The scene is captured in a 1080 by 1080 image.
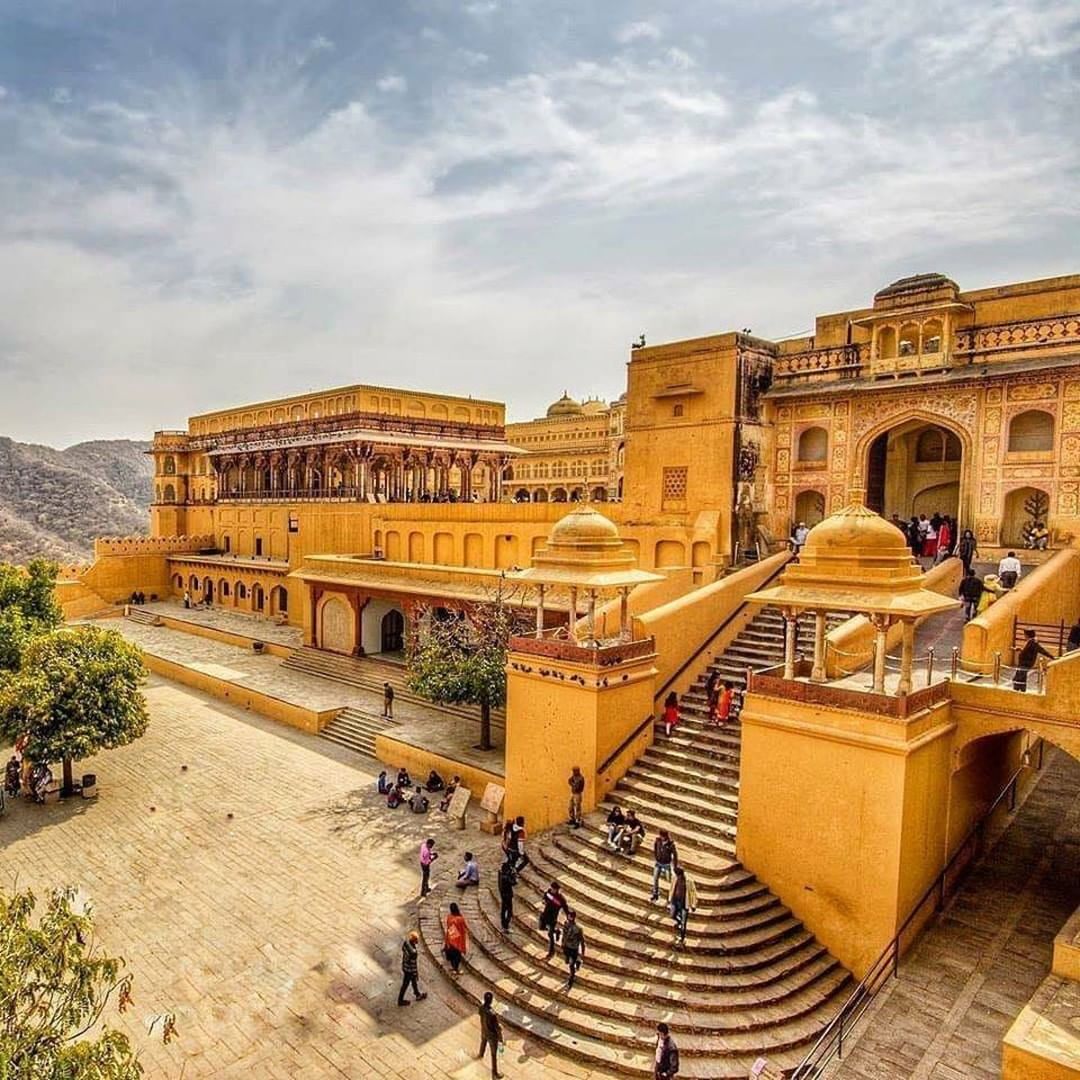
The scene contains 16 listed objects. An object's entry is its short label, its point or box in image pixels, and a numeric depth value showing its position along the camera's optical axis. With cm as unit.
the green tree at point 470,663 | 1841
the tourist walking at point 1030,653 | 1217
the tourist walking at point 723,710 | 1485
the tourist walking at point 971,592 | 1561
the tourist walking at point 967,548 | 1769
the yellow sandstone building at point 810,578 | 1057
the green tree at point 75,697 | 1666
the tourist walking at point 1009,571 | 1559
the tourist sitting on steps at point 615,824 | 1219
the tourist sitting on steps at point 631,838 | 1209
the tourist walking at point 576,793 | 1328
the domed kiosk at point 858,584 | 1084
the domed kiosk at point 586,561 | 1476
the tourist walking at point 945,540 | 1961
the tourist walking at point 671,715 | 1493
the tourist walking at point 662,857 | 1099
